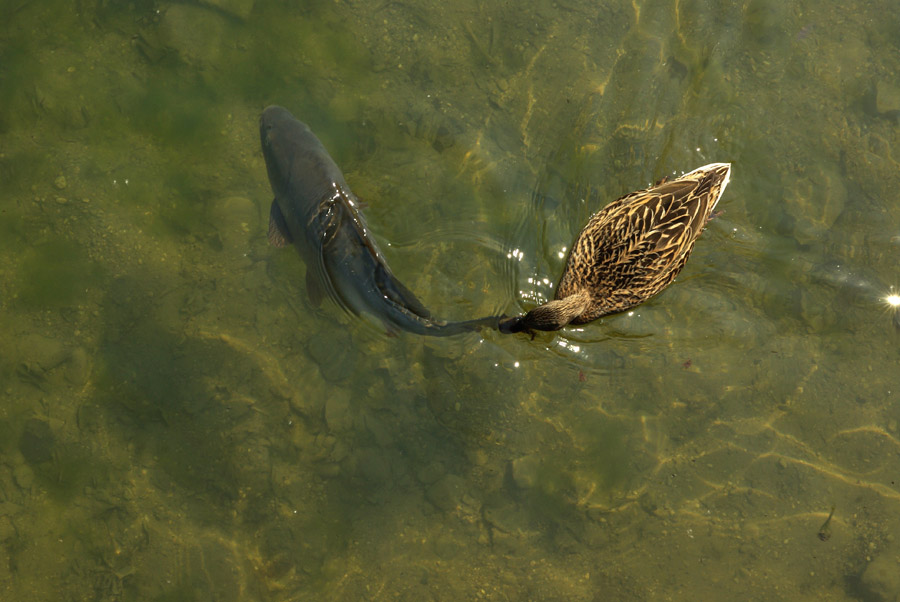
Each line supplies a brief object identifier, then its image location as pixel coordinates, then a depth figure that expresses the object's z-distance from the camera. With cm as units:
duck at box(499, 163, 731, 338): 604
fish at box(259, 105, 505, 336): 615
